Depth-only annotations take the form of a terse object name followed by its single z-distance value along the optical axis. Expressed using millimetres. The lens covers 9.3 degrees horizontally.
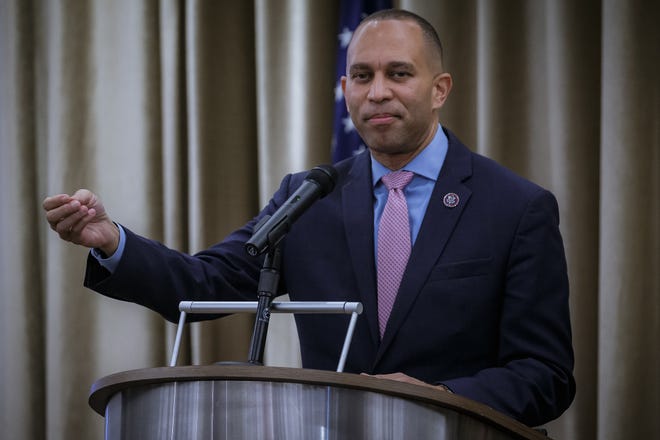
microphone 5938
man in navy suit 6156
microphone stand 5915
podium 5757
